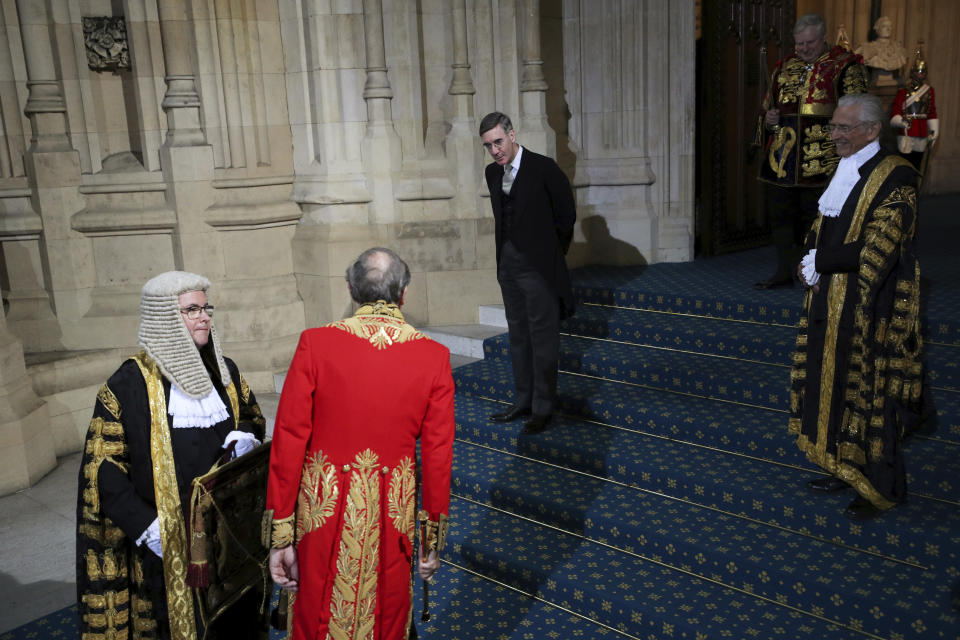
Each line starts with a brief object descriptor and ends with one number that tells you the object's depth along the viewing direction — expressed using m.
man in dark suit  4.44
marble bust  10.50
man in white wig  2.55
